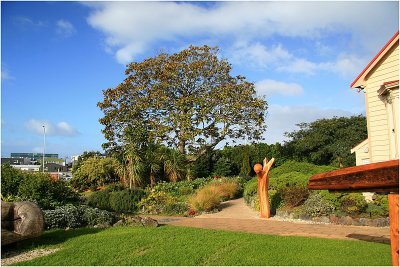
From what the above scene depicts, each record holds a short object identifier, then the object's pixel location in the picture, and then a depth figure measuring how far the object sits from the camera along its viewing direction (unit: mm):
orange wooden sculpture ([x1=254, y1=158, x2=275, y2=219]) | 13070
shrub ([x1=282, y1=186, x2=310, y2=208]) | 13398
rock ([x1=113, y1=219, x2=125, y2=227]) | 10633
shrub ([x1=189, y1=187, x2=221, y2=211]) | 15031
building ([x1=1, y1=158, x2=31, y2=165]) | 60156
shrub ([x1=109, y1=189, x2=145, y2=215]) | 15953
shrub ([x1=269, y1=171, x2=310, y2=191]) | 14581
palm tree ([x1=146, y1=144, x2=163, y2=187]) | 23800
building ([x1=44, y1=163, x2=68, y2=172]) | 58962
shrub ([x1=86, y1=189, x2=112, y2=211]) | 16281
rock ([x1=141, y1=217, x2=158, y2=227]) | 10534
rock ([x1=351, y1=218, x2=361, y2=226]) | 10914
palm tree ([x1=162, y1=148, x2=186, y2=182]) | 24406
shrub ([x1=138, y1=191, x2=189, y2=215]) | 15078
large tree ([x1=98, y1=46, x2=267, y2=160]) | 23359
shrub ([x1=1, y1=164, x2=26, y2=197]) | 12359
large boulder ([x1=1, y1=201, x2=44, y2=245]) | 7410
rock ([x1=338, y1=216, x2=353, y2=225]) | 11070
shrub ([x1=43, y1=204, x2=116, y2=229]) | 10352
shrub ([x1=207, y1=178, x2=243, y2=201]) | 17972
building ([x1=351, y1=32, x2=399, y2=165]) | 11718
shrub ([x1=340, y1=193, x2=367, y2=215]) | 11373
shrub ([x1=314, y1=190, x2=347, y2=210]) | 11906
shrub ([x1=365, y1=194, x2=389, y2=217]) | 11000
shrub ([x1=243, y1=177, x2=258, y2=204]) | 16666
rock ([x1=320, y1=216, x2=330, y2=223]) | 11581
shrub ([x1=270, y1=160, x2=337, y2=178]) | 18622
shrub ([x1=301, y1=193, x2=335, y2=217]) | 11945
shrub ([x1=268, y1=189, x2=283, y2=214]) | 13883
